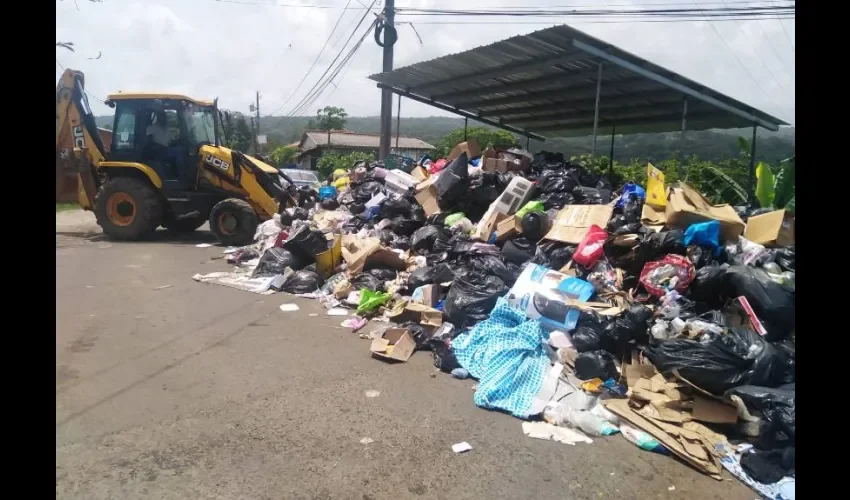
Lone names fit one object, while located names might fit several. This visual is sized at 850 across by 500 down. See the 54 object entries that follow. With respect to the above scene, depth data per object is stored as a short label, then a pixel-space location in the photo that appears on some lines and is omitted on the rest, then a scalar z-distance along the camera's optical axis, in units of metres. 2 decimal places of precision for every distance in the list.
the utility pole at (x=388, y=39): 15.28
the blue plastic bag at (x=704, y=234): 4.96
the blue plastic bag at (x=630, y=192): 6.41
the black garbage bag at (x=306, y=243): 7.17
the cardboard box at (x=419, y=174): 9.36
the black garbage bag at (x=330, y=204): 9.84
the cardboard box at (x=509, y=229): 6.35
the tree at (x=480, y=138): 23.24
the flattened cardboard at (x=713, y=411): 3.35
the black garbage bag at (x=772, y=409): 3.09
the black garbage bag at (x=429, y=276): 5.93
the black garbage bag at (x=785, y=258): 4.53
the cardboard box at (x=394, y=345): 4.56
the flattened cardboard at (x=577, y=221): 5.75
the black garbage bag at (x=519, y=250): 5.99
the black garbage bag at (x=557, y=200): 7.00
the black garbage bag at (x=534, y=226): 6.17
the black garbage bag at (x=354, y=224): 8.53
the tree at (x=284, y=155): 35.97
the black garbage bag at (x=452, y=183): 7.73
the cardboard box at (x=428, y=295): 5.63
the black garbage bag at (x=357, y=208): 9.16
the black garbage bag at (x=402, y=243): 7.45
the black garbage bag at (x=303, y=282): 6.73
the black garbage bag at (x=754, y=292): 3.93
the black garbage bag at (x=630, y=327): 4.12
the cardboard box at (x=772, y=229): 4.91
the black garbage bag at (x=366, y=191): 9.33
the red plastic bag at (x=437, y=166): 9.63
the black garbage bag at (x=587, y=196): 6.99
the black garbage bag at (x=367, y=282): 6.34
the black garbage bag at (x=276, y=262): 7.30
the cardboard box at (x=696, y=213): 5.25
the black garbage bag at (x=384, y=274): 6.61
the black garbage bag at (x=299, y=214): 9.02
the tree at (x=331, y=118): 44.38
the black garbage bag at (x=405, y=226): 7.76
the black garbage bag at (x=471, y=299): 5.04
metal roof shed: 7.52
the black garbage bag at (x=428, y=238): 7.02
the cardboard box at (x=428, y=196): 7.94
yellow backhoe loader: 9.92
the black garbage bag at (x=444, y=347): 4.39
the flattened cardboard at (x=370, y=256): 6.69
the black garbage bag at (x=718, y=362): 3.41
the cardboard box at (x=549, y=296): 4.63
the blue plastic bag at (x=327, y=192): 10.46
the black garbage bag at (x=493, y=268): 5.59
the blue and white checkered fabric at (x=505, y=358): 3.80
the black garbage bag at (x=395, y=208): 8.12
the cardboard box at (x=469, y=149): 9.57
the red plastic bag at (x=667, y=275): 4.59
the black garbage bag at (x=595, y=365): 4.04
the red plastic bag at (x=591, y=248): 5.29
